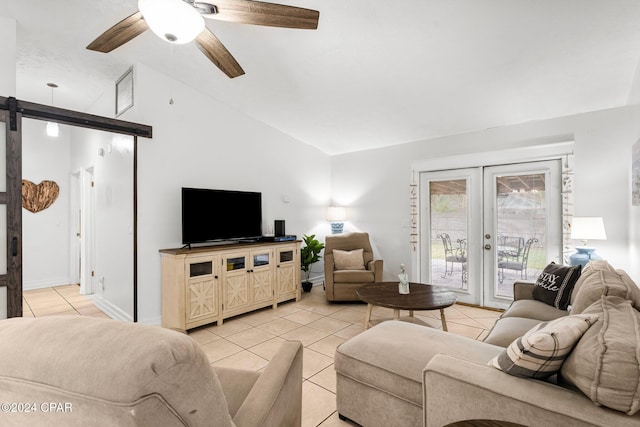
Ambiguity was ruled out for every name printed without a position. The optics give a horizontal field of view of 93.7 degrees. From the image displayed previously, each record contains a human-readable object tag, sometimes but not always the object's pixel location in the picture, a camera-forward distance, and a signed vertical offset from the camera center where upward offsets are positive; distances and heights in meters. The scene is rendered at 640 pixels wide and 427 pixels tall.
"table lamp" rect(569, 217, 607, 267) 2.80 -0.19
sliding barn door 2.48 -0.02
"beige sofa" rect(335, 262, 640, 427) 1.01 -0.73
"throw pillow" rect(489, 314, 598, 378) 1.09 -0.50
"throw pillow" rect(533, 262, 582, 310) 2.41 -0.60
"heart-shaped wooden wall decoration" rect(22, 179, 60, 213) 4.85 +0.31
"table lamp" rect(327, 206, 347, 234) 5.20 -0.06
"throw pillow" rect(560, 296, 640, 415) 0.94 -0.49
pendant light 3.58 +1.01
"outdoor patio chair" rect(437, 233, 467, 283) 4.18 -0.57
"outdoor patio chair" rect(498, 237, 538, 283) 3.70 -0.62
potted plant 4.76 -0.65
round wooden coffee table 2.62 -0.80
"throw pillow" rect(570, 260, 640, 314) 1.45 -0.38
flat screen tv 3.39 -0.02
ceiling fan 1.45 +1.14
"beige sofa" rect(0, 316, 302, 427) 0.53 -0.30
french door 3.59 -0.18
